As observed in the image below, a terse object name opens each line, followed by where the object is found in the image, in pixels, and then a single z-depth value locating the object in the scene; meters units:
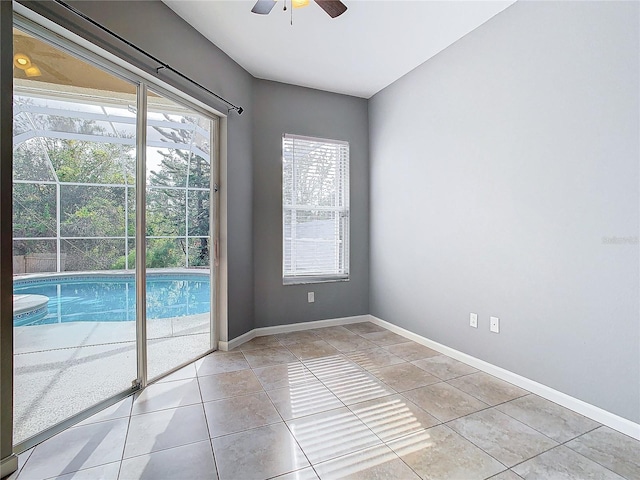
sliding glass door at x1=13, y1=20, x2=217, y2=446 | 1.75
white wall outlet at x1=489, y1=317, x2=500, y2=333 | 2.56
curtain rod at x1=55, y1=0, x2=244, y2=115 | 1.75
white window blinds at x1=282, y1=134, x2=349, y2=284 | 3.78
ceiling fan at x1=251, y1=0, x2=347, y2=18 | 2.00
